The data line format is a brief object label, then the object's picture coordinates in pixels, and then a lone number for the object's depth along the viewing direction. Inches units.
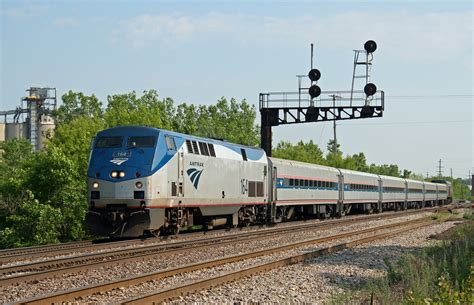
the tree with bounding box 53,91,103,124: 3978.8
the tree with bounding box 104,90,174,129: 2305.6
